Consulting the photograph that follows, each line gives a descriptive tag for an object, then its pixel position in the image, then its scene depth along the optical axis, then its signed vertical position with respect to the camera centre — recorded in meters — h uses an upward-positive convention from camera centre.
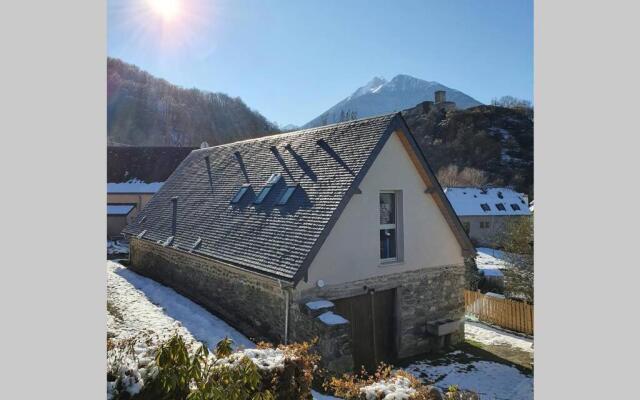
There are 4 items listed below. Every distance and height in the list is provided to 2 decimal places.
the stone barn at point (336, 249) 7.54 -1.02
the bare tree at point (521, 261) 13.13 -2.01
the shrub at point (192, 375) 3.24 -1.37
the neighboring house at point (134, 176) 21.06 +1.32
